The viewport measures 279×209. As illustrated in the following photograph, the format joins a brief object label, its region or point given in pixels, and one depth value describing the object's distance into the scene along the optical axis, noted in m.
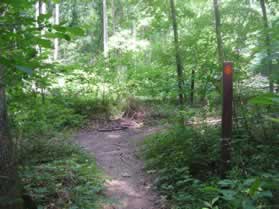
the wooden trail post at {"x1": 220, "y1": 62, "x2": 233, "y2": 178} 3.95
